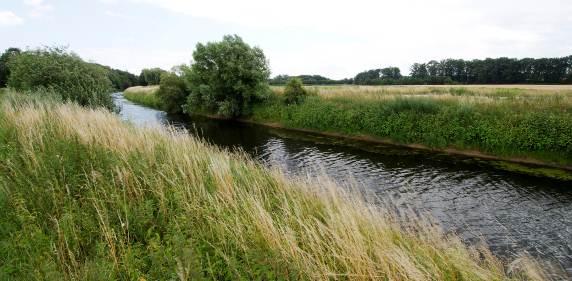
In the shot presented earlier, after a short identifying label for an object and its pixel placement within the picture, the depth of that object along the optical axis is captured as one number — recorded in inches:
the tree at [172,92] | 1907.0
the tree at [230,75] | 1445.6
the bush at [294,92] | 1352.1
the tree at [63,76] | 768.3
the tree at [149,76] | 4455.2
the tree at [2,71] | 2335.4
